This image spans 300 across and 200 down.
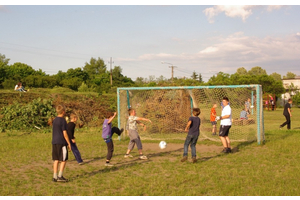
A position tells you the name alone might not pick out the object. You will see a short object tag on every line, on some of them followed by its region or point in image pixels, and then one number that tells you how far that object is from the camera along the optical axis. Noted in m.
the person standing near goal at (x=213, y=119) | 15.28
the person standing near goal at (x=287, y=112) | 17.14
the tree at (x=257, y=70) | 127.71
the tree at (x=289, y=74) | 140.02
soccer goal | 14.67
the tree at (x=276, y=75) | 131.12
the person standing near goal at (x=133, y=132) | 9.93
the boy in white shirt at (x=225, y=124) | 10.60
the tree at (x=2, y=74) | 48.62
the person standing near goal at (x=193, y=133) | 9.23
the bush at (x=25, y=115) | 17.77
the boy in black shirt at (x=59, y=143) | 7.23
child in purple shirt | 9.05
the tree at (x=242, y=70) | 123.88
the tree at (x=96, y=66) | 99.46
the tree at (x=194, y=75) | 91.00
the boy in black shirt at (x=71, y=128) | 8.93
